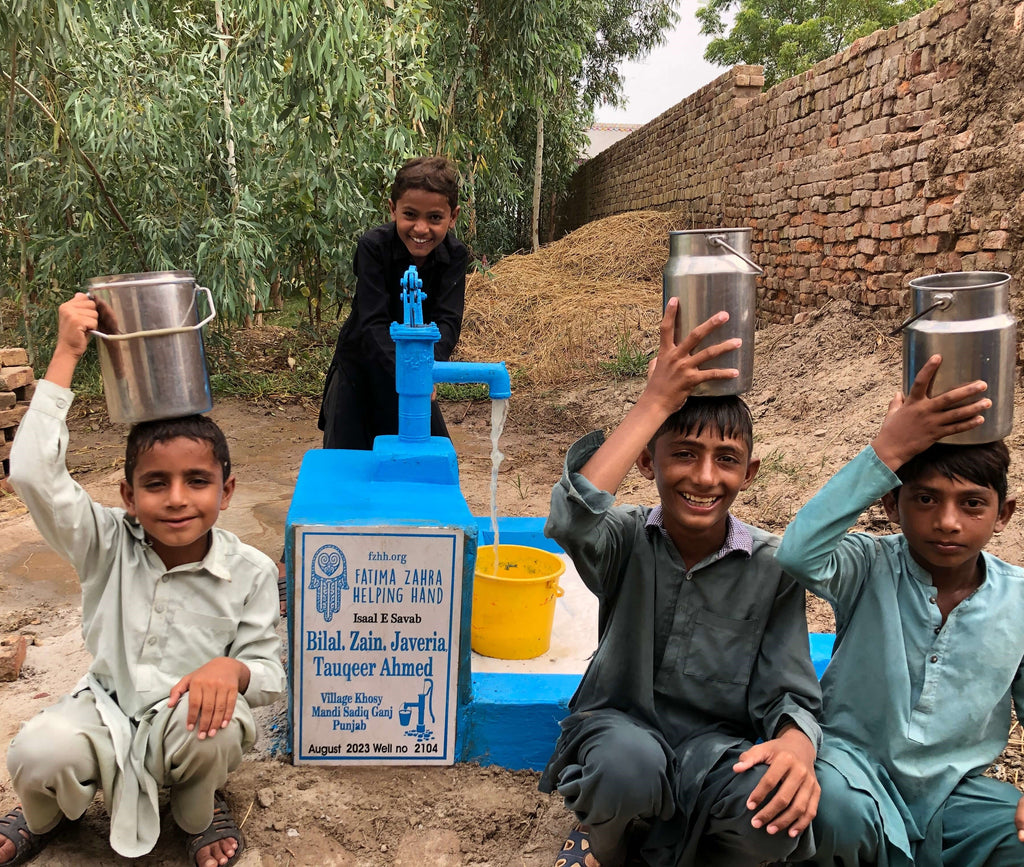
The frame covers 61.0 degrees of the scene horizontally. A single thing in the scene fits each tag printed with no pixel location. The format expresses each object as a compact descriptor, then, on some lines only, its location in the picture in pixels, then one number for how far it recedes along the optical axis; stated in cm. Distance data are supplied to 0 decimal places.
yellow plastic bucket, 226
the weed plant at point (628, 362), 701
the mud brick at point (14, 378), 431
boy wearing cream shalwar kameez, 159
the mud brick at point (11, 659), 238
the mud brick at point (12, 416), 424
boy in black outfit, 278
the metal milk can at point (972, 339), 143
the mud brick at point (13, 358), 436
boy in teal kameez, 148
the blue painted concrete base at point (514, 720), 207
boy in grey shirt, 152
